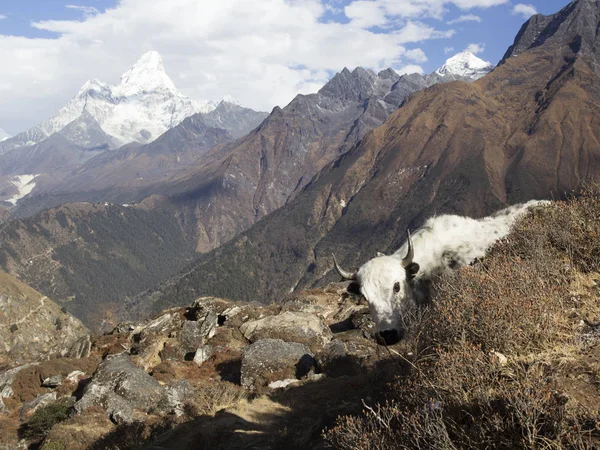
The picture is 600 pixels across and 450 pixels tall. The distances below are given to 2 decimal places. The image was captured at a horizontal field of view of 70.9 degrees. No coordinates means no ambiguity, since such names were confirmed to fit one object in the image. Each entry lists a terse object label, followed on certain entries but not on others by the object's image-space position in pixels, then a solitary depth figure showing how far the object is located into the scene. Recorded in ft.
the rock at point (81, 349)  86.53
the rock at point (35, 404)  61.44
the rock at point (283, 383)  52.11
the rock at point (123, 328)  103.99
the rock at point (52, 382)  70.13
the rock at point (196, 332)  81.05
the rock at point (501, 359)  20.55
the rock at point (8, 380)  69.56
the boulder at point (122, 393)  53.47
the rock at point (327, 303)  95.66
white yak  32.32
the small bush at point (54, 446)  46.02
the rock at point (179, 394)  53.06
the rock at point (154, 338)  77.24
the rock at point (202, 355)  74.28
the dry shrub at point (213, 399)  48.92
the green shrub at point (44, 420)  53.36
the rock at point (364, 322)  75.38
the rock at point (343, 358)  52.70
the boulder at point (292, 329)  69.72
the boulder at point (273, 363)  55.16
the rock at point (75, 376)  71.36
